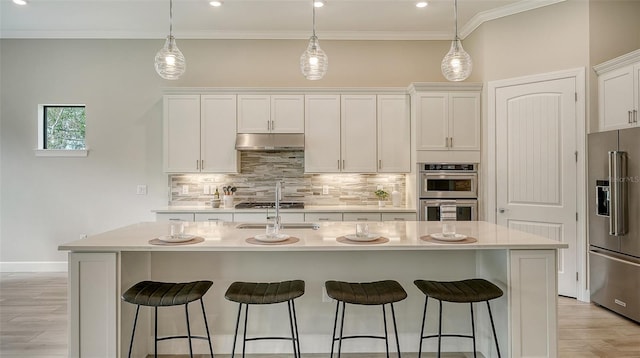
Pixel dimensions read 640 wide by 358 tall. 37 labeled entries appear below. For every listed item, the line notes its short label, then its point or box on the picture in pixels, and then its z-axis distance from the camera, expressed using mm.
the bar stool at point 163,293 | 2025
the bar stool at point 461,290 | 2053
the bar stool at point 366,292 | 2033
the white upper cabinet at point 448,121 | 4309
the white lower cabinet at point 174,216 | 4246
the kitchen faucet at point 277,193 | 2747
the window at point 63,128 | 4891
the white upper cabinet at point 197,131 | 4512
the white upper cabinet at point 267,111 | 4535
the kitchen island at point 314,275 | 2324
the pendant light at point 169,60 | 2674
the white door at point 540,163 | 3748
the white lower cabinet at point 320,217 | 4328
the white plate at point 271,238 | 2205
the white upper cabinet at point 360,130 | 4562
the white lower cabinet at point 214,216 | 4266
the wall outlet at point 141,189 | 4844
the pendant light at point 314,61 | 2742
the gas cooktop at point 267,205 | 4426
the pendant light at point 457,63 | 2758
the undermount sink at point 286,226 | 2824
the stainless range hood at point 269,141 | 4449
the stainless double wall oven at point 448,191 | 4270
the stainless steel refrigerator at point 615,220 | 3105
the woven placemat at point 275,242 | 2172
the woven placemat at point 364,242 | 2168
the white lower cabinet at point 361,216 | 4328
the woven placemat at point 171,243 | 2127
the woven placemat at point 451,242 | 2176
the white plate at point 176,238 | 2163
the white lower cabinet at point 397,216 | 4340
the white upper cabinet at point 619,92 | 3252
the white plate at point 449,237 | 2215
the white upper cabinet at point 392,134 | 4555
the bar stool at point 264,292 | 2025
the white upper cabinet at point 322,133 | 4555
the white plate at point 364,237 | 2215
